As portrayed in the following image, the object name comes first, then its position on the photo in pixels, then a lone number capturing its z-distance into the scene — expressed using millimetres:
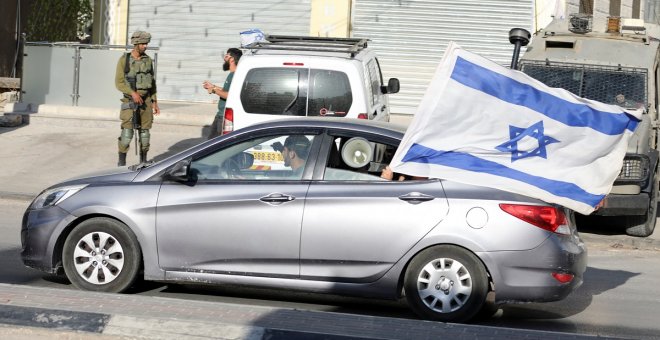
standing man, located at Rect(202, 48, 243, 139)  15180
